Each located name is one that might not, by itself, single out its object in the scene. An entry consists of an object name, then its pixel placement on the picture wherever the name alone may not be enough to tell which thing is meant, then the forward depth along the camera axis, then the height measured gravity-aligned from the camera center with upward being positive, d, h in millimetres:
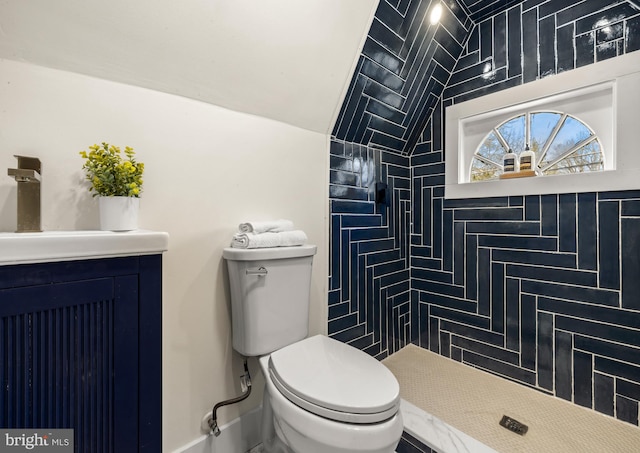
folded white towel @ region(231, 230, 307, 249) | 1198 -51
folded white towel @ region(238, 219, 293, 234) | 1256 +10
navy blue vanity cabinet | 650 -317
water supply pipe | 1204 -789
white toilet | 859 -538
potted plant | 895 +141
